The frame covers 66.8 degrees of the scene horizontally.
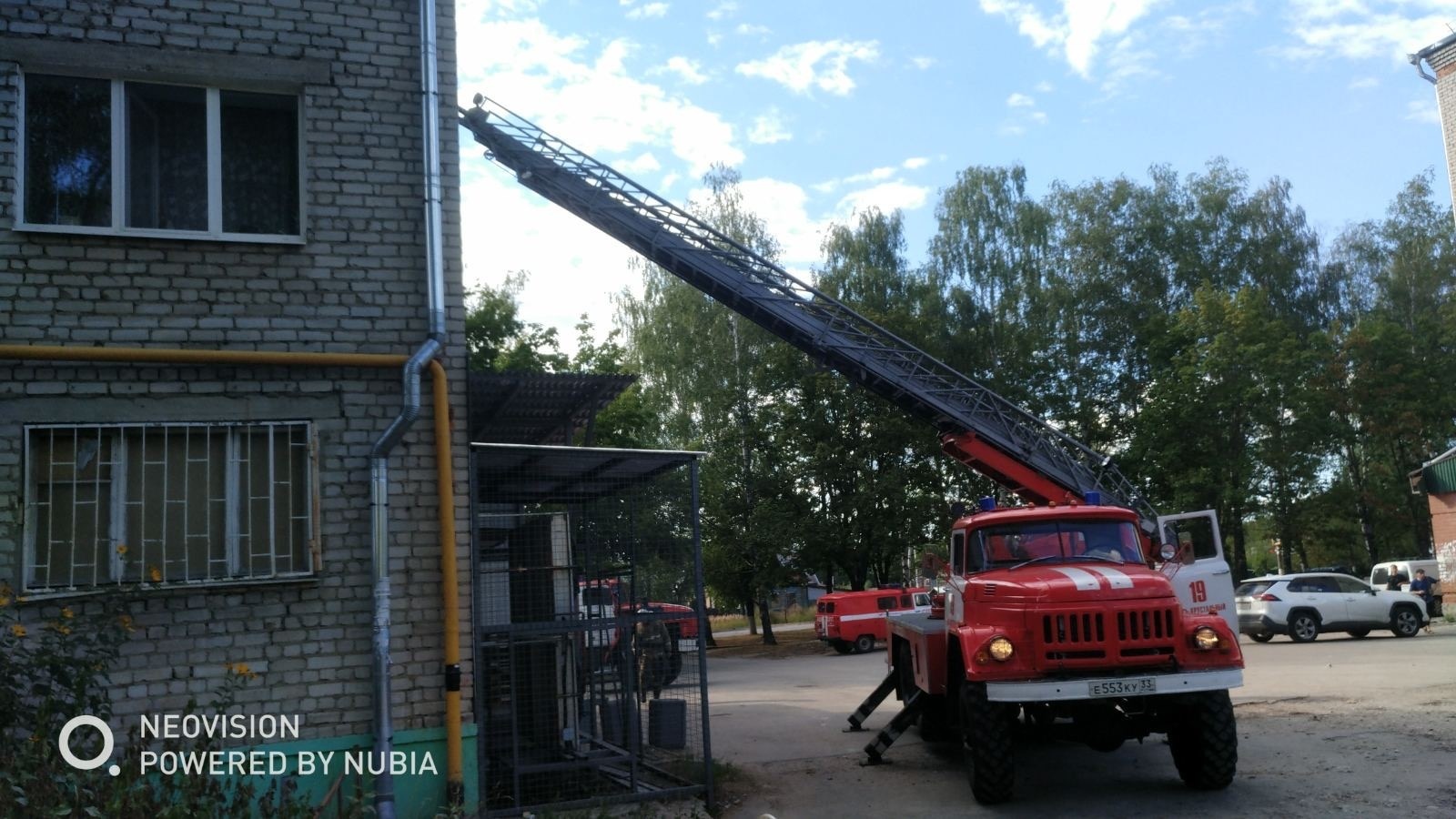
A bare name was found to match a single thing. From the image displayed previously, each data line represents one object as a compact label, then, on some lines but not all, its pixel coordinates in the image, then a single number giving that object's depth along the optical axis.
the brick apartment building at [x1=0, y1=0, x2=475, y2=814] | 7.46
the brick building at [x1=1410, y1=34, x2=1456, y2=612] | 31.55
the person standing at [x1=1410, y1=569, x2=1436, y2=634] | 28.08
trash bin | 9.77
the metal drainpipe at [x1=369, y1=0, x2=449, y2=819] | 7.54
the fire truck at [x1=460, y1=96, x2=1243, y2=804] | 8.30
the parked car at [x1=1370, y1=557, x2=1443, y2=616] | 30.80
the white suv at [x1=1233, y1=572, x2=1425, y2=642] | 23.72
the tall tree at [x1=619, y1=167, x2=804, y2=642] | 32.34
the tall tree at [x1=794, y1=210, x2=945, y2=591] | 32.12
